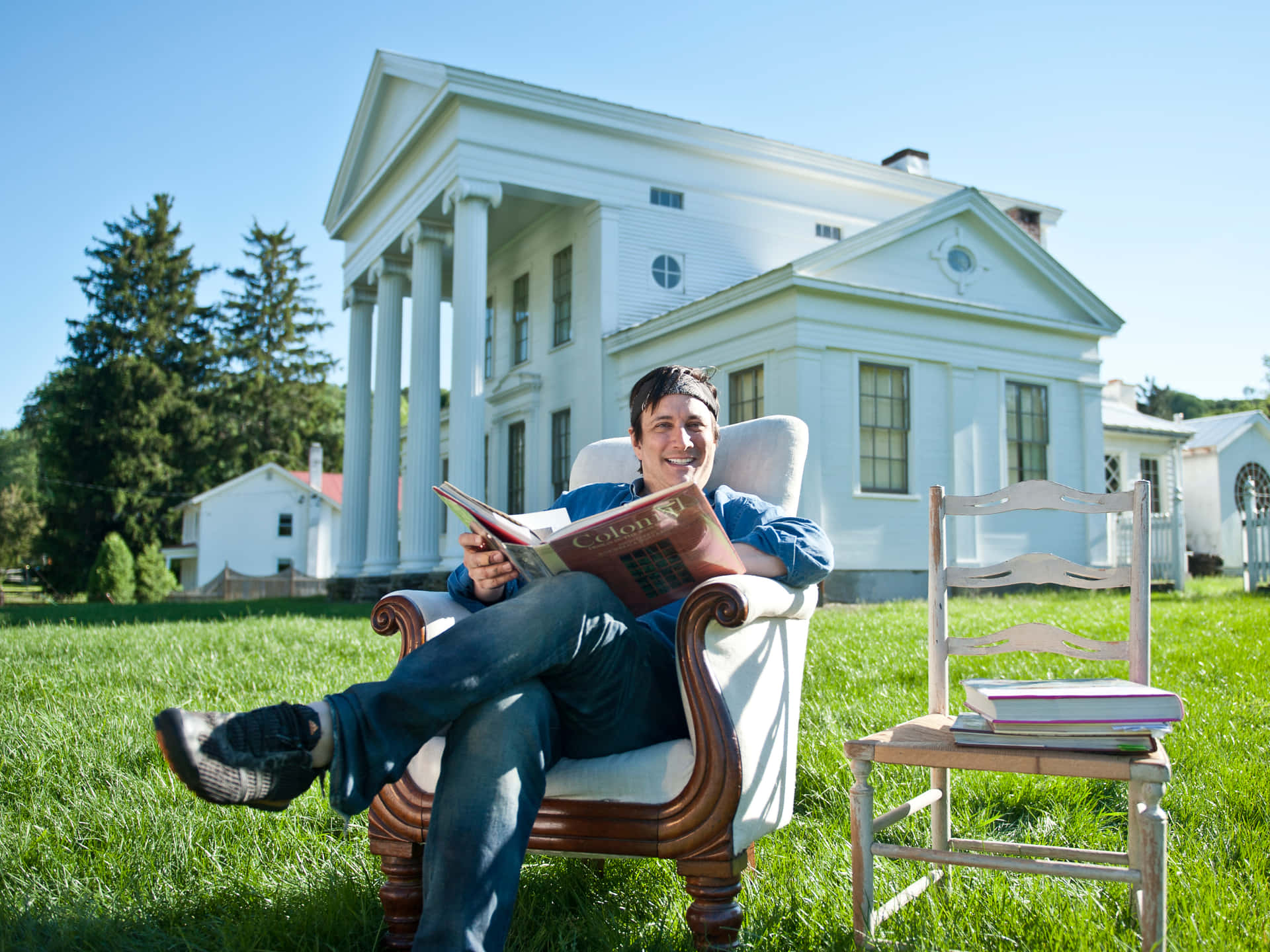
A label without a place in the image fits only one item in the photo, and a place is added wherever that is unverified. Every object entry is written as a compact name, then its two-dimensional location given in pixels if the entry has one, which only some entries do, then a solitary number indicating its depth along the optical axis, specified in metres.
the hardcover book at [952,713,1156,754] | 1.85
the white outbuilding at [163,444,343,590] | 35.25
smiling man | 1.79
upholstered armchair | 2.09
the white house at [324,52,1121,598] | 11.94
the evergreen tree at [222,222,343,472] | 39.19
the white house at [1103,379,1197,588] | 19.11
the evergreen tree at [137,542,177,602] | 29.94
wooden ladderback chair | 1.84
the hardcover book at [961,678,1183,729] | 1.83
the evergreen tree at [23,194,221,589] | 32.78
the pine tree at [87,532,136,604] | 26.89
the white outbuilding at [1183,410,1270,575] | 23.38
